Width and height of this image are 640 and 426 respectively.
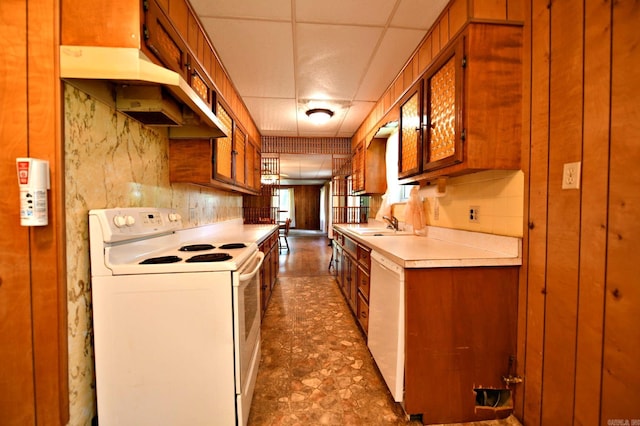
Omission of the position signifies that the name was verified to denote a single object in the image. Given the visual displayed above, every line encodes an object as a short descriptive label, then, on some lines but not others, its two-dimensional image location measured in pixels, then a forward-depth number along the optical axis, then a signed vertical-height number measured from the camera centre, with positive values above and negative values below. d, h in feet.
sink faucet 9.72 -0.50
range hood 3.33 +1.77
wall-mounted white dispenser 3.02 +0.16
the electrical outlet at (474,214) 5.60 -0.11
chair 23.75 -1.89
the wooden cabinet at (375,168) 11.79 +1.87
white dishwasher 4.49 -2.26
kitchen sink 8.23 -0.84
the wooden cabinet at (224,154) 6.52 +1.49
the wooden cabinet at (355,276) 6.94 -2.24
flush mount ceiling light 11.04 +4.12
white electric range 3.70 -1.93
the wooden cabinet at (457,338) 4.38 -2.26
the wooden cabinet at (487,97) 4.54 +2.03
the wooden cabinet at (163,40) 3.84 +2.86
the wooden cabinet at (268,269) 8.20 -2.38
